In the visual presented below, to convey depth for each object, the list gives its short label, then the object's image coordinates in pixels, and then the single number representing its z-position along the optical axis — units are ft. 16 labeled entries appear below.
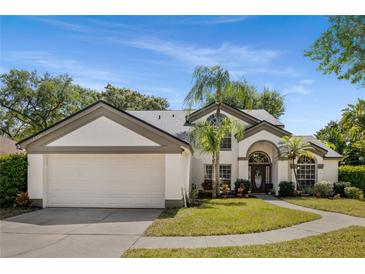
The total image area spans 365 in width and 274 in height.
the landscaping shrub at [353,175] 60.34
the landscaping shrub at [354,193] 56.29
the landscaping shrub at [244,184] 58.08
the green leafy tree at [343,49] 28.19
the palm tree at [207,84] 52.60
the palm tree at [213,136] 50.98
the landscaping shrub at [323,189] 58.13
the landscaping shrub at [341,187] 58.93
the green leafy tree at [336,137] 93.23
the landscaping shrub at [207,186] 61.46
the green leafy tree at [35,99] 91.56
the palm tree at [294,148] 58.54
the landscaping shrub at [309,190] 59.72
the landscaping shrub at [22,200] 39.88
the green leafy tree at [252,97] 54.34
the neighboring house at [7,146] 76.96
